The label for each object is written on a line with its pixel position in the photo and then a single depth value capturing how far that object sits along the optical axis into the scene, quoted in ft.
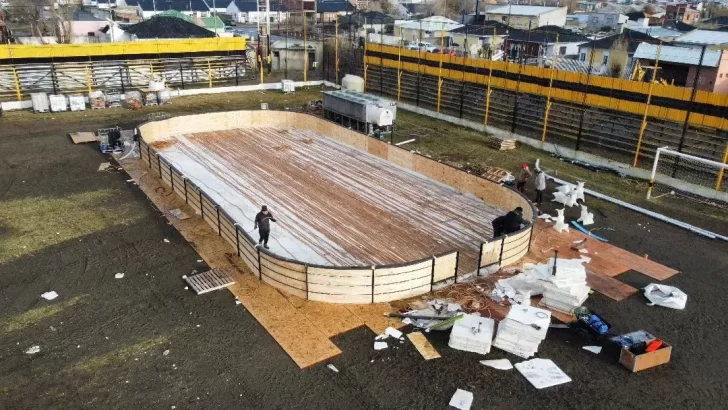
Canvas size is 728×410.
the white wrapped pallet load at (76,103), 103.82
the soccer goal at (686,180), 64.34
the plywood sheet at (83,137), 82.74
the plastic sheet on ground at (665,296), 41.78
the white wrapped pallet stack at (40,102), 101.35
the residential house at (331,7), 311.25
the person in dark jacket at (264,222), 46.75
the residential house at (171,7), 300.40
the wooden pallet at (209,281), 42.80
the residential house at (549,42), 150.82
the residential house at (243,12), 347.15
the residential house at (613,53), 131.23
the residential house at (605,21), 254.76
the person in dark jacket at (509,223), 48.11
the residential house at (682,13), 333.42
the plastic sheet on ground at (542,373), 33.60
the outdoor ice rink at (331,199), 51.37
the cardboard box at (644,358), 34.45
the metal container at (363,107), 87.97
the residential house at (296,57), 149.28
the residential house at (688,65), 110.11
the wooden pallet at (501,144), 83.51
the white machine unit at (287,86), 124.06
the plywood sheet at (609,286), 43.55
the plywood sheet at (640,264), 46.98
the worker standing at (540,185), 60.75
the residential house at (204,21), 228.31
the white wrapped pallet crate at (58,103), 102.12
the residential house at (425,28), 190.29
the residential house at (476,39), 152.76
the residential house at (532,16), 225.15
